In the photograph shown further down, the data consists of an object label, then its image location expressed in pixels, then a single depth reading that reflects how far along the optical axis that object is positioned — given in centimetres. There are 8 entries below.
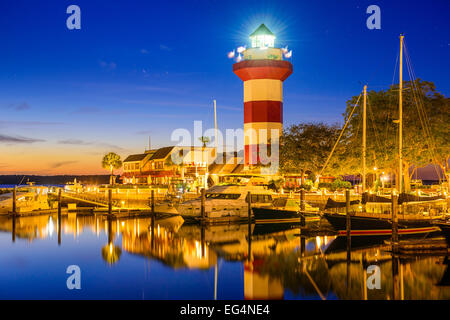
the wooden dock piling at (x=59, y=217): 3029
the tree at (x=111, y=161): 7962
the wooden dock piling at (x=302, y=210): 3030
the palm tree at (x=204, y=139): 7162
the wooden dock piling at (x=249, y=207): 3260
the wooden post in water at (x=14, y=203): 3934
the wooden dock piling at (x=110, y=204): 3774
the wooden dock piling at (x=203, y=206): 3303
